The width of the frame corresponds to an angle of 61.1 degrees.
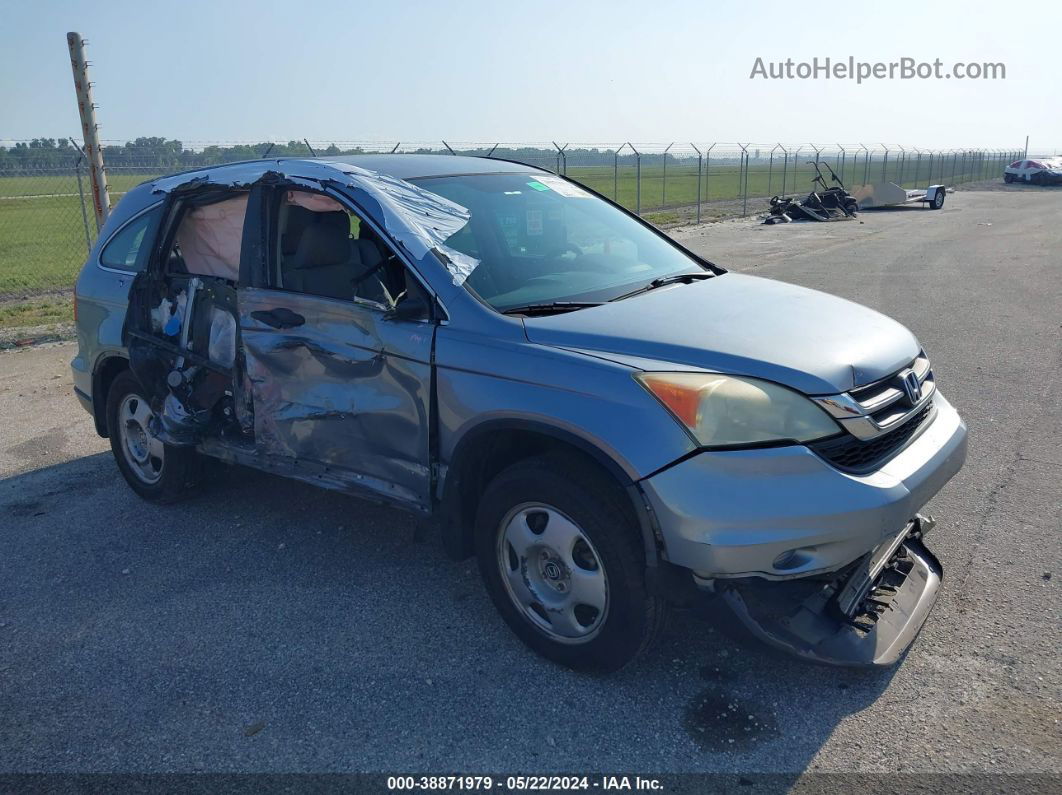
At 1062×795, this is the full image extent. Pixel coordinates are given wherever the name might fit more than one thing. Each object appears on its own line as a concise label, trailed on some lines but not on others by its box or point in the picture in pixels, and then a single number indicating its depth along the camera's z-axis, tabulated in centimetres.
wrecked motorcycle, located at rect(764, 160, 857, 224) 2583
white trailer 2928
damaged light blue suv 303
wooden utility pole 997
